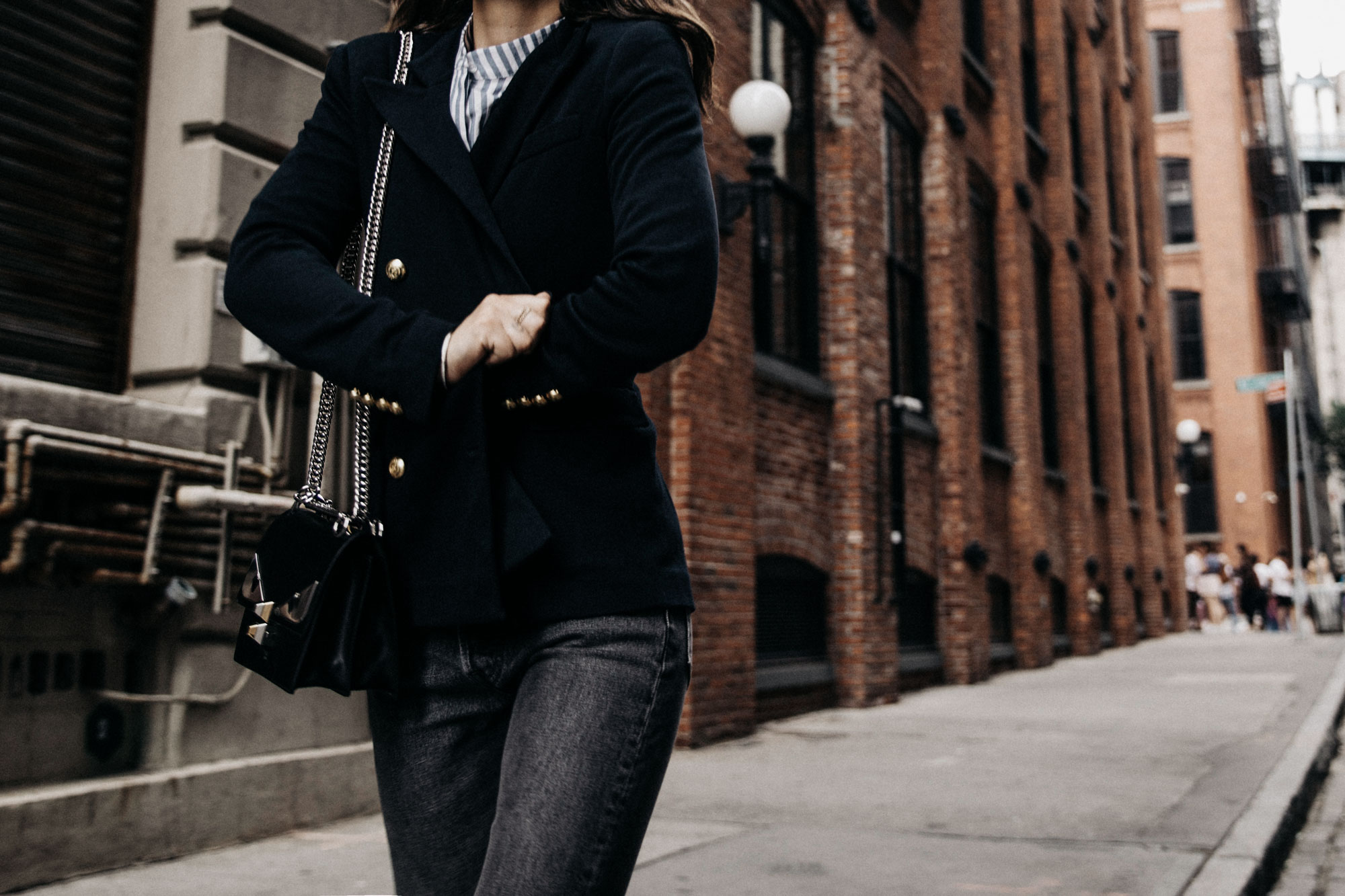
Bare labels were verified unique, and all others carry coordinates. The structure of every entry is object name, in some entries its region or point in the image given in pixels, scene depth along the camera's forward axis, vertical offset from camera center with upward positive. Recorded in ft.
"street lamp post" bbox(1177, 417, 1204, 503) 78.79 +11.82
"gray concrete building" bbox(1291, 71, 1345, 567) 203.82 +61.75
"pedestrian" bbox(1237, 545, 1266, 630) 90.27 +2.10
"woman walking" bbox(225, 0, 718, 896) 4.84 +0.89
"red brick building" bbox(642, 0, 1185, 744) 27.27 +7.76
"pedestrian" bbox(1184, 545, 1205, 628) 99.74 +3.32
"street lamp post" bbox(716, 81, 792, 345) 25.02 +9.85
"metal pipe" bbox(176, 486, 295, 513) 14.97 +1.48
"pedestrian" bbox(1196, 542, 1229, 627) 96.48 +2.53
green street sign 70.54 +13.62
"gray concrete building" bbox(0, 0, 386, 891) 13.64 +2.25
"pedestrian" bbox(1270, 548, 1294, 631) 88.07 +2.52
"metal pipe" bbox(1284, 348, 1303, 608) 69.97 +8.47
